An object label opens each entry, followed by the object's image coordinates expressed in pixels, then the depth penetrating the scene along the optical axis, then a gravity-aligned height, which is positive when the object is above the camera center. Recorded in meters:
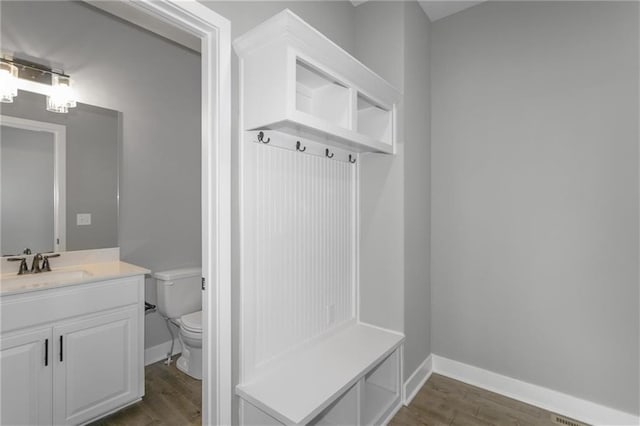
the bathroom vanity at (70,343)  1.60 -0.73
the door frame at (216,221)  1.40 -0.03
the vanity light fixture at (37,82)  1.89 +0.85
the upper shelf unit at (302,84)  1.32 +0.67
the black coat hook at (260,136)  1.55 +0.39
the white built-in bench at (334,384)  1.39 -0.83
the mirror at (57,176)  1.97 +0.27
